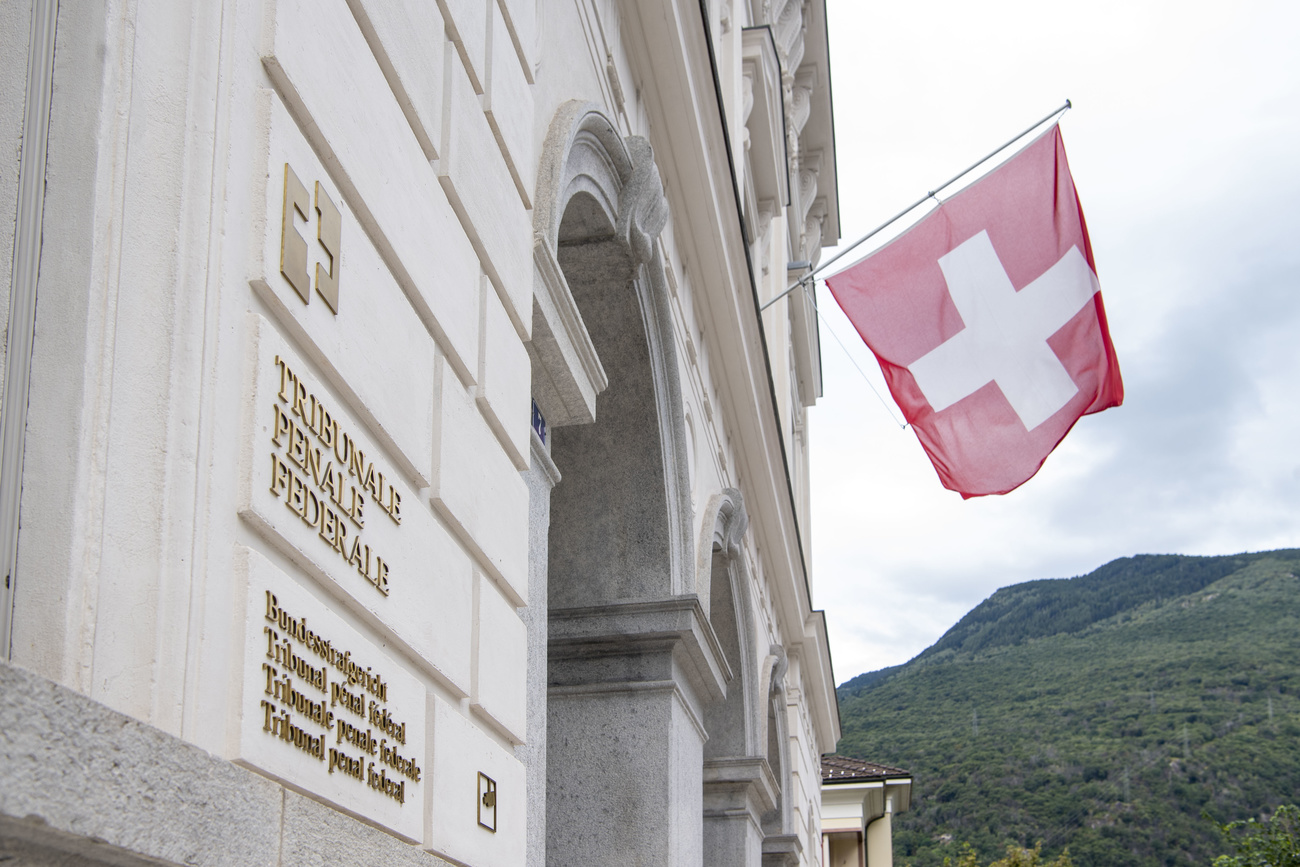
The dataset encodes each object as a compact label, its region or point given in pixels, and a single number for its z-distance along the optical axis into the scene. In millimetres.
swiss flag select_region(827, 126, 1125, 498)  9844
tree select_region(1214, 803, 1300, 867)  27438
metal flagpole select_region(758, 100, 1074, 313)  10211
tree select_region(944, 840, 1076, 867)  32000
